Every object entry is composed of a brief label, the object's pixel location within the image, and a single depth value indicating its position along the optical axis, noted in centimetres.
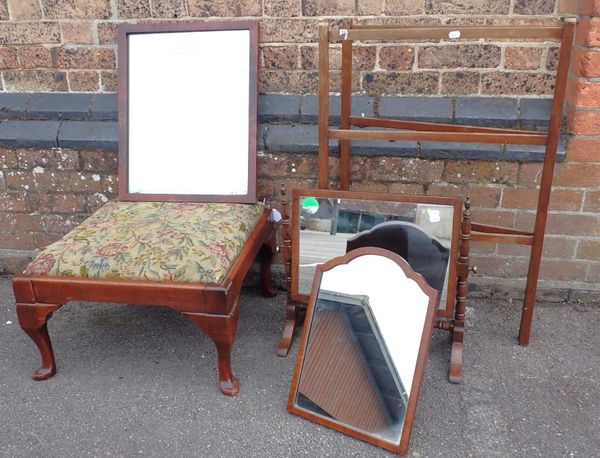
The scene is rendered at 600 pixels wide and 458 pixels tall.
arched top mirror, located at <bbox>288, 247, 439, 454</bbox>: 209
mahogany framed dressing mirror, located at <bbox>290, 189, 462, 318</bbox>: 230
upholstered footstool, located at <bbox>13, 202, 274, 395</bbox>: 218
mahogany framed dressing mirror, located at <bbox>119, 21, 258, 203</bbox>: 279
